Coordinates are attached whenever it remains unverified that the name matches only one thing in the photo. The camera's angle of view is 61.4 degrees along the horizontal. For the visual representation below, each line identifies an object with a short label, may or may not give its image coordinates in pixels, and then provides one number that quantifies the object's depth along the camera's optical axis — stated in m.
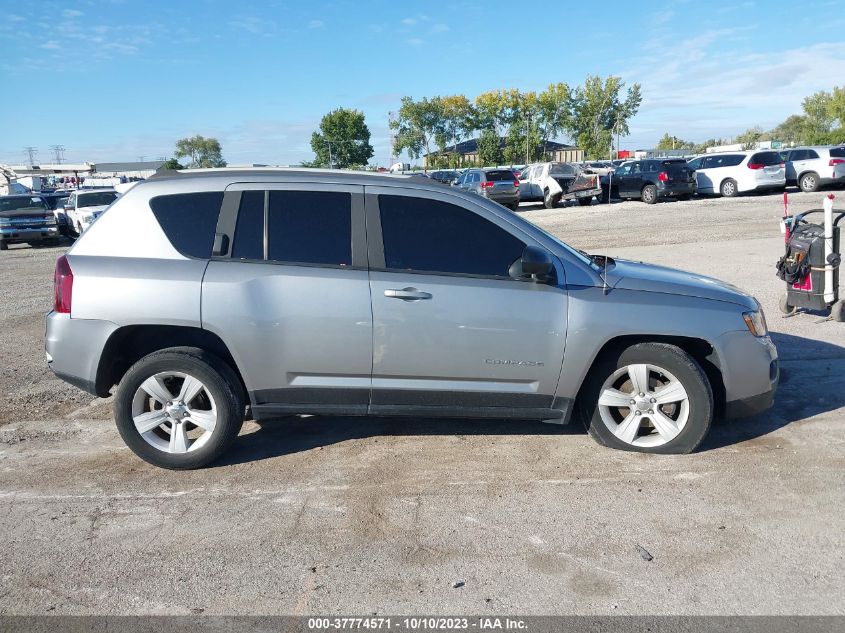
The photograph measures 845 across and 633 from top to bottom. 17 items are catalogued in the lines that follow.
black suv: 26.70
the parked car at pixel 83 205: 23.30
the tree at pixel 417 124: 89.69
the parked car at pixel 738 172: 26.23
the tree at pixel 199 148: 76.74
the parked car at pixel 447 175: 34.28
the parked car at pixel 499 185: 28.12
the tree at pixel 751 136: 103.05
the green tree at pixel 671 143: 119.69
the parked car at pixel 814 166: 26.22
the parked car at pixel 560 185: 28.42
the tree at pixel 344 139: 73.25
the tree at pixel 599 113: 82.25
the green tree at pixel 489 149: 86.15
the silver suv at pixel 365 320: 4.51
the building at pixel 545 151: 89.56
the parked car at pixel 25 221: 22.39
